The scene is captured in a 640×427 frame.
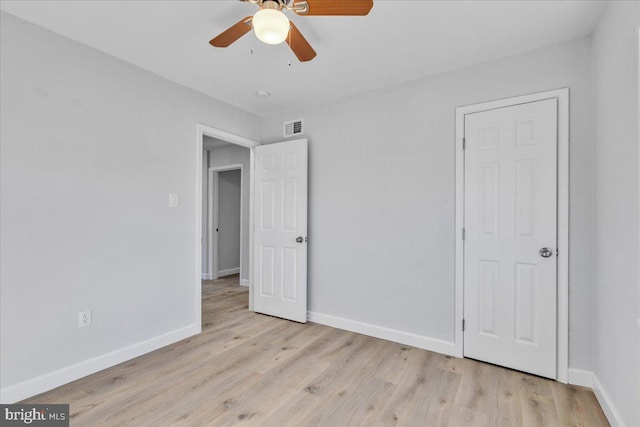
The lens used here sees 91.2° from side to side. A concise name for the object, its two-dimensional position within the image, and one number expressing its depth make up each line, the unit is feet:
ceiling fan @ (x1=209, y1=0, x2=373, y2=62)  4.71
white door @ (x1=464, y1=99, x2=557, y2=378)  7.64
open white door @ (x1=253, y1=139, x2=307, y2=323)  11.64
